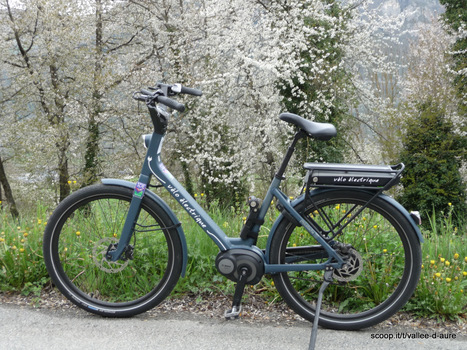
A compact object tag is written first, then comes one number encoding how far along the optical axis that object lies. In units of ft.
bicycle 7.51
